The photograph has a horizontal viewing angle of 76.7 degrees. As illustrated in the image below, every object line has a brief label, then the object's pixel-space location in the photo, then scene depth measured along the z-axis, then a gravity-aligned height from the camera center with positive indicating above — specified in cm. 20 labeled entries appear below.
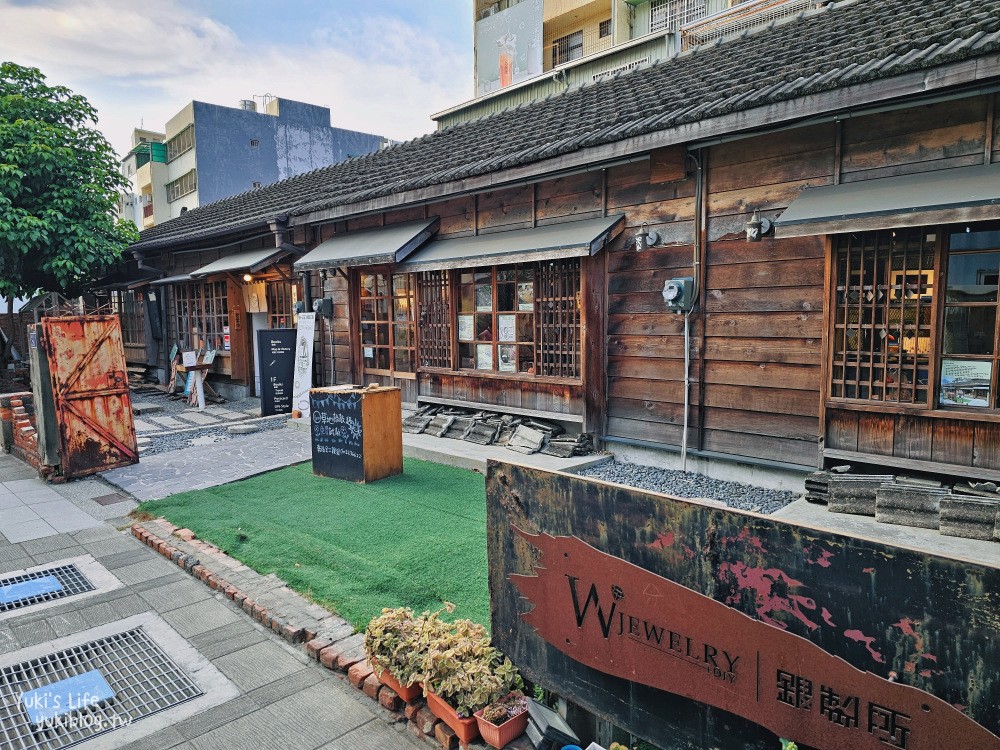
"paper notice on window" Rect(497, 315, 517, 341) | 898 -16
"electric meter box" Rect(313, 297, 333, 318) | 1185 +24
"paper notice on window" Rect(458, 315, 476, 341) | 958 -17
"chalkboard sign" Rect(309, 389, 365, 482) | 730 -135
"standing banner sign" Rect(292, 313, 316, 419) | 1174 -75
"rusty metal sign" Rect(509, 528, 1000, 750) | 173 -112
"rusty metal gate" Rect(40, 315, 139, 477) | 776 -86
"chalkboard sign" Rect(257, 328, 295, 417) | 1178 -89
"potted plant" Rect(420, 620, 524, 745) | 295 -171
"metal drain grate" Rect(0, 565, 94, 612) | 471 -203
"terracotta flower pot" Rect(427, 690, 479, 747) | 293 -189
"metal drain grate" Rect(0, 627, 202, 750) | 321 -204
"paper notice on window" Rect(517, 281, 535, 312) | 865 +26
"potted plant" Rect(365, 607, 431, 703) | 319 -170
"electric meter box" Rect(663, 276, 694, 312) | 671 +20
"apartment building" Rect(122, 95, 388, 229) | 3375 +968
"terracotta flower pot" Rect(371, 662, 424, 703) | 324 -190
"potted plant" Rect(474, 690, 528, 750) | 285 -184
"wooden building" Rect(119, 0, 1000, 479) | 523 +67
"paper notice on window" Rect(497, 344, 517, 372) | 900 -60
